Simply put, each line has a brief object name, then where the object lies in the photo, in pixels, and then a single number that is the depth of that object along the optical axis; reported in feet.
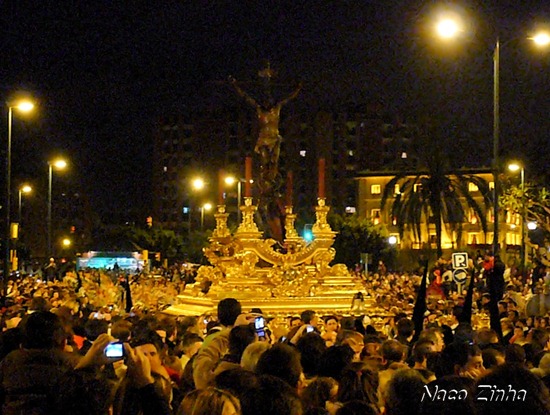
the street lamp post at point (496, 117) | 73.31
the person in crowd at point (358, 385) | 23.36
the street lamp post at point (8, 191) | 95.30
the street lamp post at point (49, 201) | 147.80
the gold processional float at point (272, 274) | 76.84
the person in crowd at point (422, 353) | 32.24
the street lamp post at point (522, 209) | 128.67
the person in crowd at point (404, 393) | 21.54
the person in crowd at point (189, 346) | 36.69
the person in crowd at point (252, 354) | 26.16
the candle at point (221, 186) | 85.65
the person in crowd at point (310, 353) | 28.76
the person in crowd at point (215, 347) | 28.25
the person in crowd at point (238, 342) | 28.94
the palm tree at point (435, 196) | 154.61
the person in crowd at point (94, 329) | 39.09
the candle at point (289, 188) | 84.33
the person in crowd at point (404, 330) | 44.51
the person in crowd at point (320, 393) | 23.49
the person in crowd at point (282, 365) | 23.08
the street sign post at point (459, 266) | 74.95
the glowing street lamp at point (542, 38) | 73.15
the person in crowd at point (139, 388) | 21.84
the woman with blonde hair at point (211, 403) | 17.11
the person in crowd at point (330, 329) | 47.29
